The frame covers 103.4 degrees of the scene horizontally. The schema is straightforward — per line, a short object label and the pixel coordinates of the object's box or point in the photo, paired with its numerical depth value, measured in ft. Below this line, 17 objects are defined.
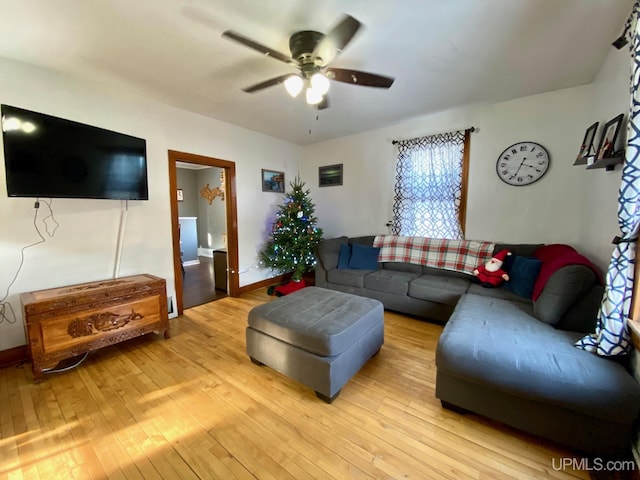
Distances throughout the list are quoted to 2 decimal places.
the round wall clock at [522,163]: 9.44
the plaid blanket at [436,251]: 10.08
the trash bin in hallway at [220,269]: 13.25
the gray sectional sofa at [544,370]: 4.01
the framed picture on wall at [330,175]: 14.74
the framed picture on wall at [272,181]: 13.98
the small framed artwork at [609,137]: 5.65
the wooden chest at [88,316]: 6.24
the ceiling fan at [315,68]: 5.29
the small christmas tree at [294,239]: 13.06
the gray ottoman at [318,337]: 5.50
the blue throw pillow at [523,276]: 7.76
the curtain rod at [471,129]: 10.57
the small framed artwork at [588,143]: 7.05
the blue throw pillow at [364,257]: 11.75
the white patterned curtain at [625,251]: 4.11
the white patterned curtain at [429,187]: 11.17
